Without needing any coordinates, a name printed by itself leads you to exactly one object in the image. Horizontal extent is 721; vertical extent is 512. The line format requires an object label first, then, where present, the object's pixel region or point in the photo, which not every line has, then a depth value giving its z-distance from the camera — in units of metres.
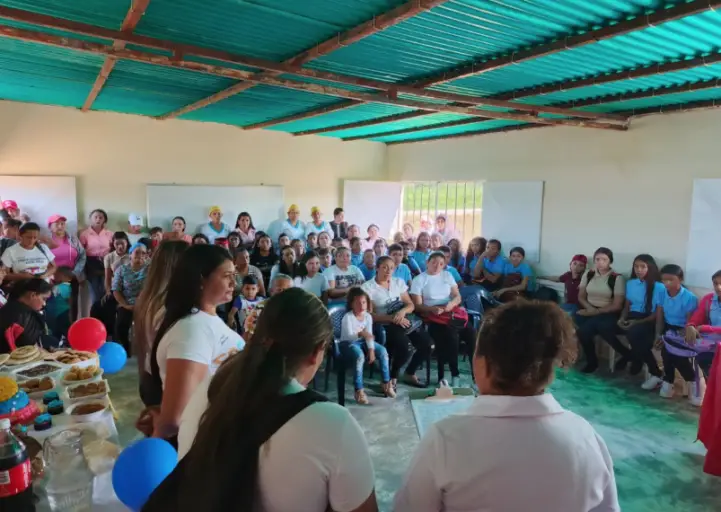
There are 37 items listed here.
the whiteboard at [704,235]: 4.85
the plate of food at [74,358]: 2.70
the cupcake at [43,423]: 1.98
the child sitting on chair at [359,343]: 4.08
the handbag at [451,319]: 4.69
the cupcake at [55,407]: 2.15
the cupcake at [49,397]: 2.23
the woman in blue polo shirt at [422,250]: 6.54
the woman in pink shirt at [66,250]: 5.89
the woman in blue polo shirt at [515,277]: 6.14
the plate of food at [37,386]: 2.33
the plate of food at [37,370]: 2.50
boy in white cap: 6.73
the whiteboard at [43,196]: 6.24
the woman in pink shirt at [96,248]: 6.14
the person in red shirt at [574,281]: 5.65
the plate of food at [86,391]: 2.31
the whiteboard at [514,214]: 6.61
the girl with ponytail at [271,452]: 0.90
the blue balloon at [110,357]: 3.12
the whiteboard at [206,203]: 7.15
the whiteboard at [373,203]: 8.72
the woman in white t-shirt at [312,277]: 4.98
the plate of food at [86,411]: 2.10
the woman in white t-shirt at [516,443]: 1.00
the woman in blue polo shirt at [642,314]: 4.78
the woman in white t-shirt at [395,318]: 4.56
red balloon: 3.02
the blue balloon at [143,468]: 1.53
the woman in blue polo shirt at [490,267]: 6.38
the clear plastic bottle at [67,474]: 1.69
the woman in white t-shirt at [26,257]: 4.96
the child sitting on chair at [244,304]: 4.54
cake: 1.98
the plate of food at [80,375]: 2.47
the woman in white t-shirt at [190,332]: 1.42
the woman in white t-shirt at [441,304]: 4.62
